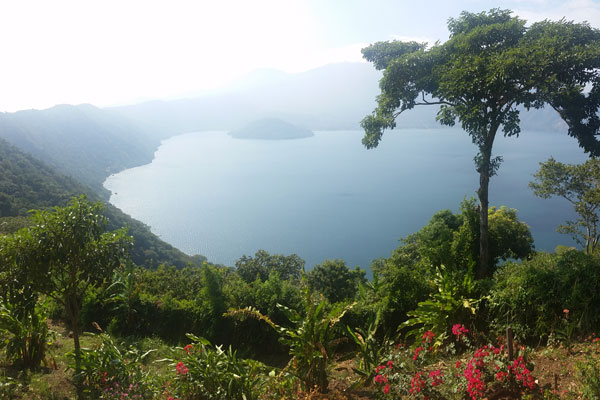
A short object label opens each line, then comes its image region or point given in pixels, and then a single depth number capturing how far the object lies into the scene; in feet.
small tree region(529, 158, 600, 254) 54.44
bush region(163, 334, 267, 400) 11.09
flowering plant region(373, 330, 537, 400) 9.33
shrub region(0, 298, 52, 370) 13.48
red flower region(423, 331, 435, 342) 12.71
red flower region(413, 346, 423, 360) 11.59
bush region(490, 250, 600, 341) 11.49
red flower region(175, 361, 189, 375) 11.44
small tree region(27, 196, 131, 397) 12.05
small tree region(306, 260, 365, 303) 64.54
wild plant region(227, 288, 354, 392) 11.55
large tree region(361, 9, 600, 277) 15.99
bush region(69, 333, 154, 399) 11.80
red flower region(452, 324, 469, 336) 11.75
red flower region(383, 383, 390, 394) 10.00
